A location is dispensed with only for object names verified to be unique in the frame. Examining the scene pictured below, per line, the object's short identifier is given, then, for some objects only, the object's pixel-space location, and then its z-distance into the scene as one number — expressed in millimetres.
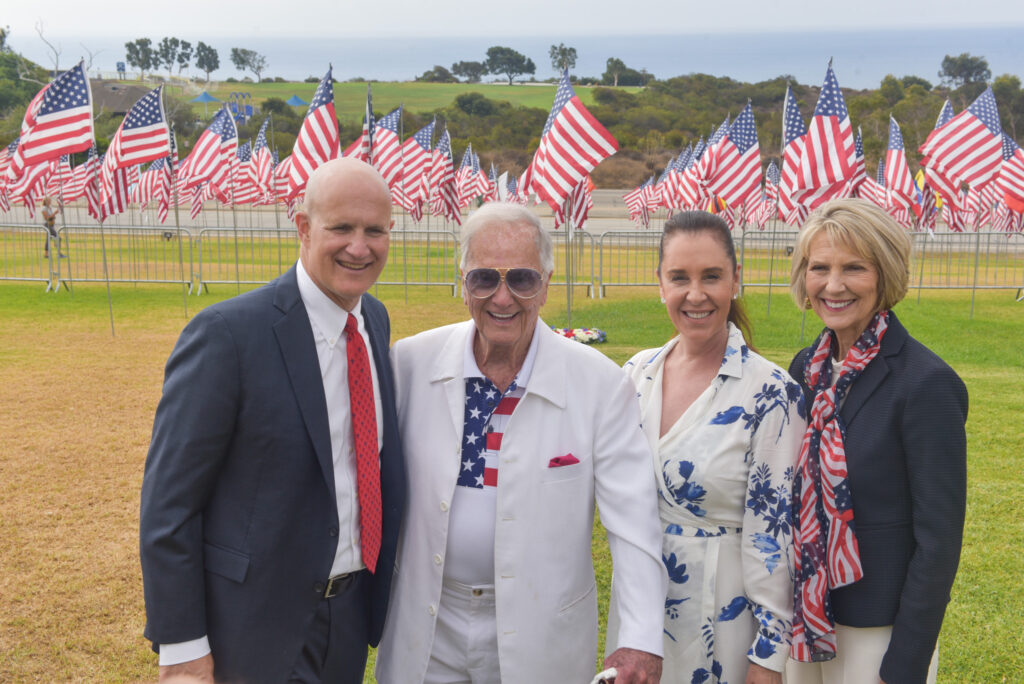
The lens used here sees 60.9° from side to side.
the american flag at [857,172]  15461
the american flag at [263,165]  37906
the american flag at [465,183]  36312
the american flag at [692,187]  26938
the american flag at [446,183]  28656
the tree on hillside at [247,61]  167750
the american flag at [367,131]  15497
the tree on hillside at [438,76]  162750
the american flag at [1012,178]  18219
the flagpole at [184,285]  18266
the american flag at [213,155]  26702
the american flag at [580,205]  20922
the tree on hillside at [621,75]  132500
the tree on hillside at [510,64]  158250
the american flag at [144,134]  15680
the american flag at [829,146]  14617
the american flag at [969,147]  15938
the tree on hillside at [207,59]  172125
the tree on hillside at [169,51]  168375
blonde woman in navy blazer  2545
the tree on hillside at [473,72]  163250
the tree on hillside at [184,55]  169775
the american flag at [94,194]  22906
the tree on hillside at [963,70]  109500
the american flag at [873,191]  26812
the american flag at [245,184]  33531
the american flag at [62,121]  14016
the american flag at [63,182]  32197
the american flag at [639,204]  41284
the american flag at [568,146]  13789
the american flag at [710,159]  19642
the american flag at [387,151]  24172
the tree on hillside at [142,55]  164500
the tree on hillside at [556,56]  141550
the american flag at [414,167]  27172
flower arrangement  14336
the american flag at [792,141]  15359
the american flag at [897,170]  23845
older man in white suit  2596
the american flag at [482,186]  39638
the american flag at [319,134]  14789
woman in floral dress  2633
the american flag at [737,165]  19047
